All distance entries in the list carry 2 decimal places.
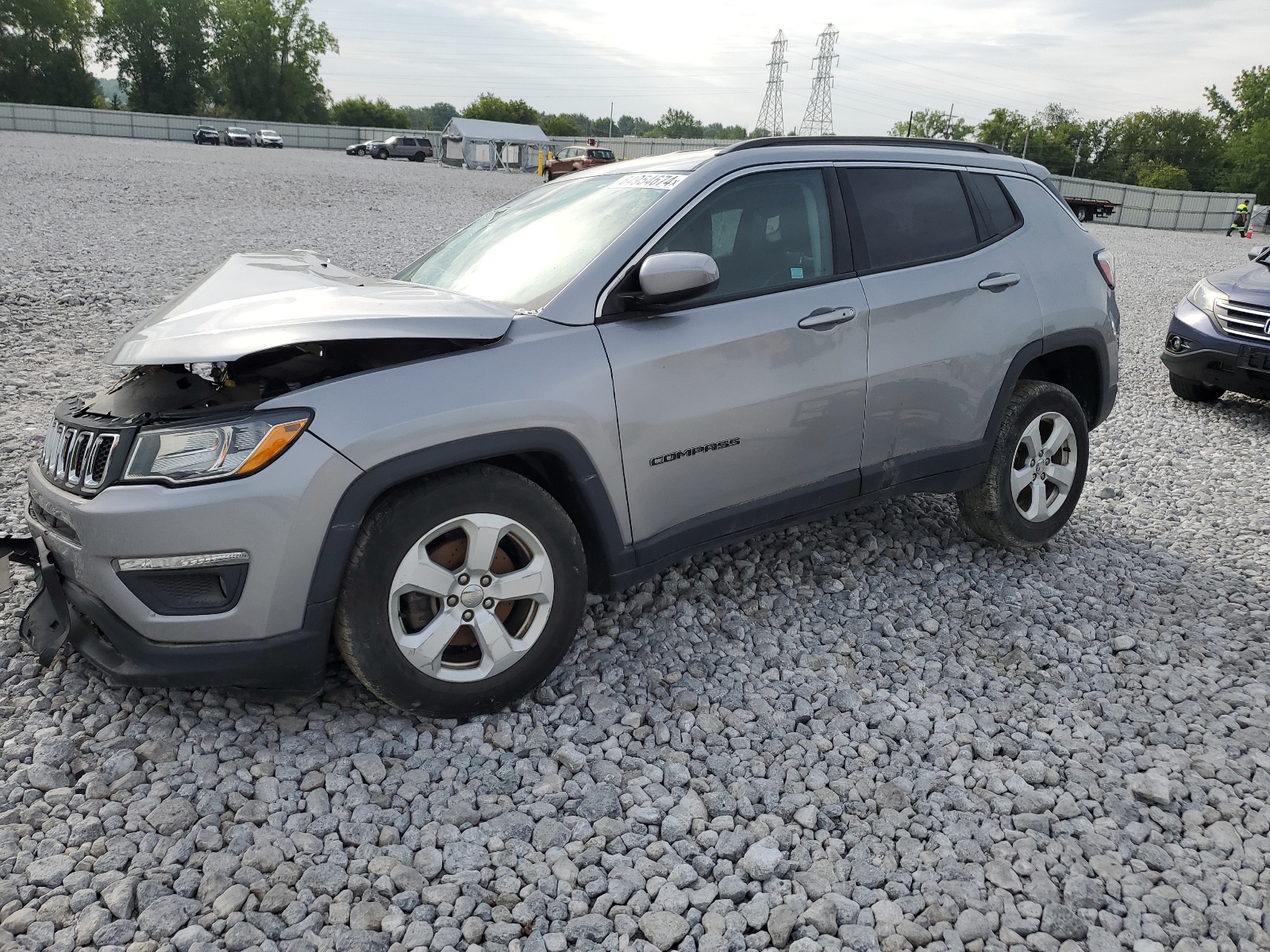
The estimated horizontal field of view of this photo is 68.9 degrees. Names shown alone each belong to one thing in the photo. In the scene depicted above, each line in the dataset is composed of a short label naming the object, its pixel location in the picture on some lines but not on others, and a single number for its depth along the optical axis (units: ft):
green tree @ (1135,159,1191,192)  267.59
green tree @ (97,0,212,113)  262.67
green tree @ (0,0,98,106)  233.76
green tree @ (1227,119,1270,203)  253.65
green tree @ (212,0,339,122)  273.33
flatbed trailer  117.70
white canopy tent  158.92
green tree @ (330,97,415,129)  300.20
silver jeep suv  8.77
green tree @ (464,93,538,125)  296.71
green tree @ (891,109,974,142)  374.02
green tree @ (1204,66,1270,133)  269.48
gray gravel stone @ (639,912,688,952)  7.65
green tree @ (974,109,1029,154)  344.28
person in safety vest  127.91
